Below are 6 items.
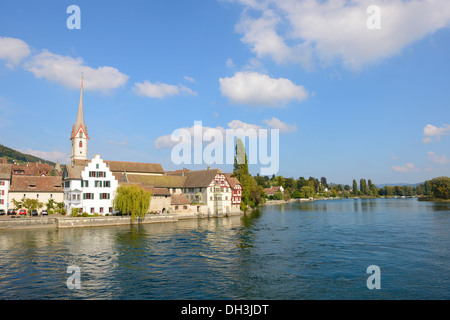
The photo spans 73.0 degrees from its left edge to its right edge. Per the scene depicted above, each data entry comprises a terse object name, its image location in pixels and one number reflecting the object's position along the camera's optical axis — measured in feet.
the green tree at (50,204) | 195.93
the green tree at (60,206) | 196.75
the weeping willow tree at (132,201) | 181.27
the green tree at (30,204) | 178.29
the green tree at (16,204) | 184.98
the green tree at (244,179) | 286.66
